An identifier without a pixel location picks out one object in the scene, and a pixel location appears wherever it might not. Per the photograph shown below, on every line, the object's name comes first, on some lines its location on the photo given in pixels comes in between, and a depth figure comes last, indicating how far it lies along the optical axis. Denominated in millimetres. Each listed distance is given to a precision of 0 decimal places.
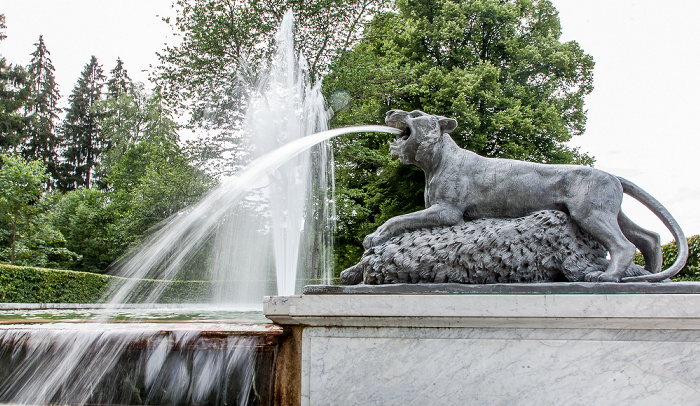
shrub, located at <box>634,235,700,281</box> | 10148
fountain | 2873
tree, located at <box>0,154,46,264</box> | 16203
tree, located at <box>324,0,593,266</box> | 16344
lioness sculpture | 2854
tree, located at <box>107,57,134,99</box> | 41156
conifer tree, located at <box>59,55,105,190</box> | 38281
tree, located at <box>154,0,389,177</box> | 18250
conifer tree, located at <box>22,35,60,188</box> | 35344
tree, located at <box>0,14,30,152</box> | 31328
